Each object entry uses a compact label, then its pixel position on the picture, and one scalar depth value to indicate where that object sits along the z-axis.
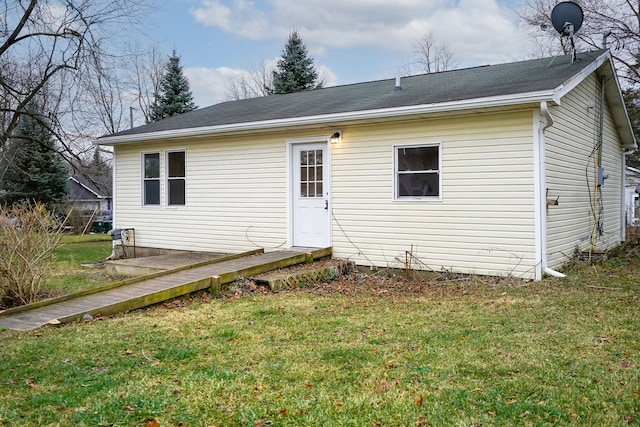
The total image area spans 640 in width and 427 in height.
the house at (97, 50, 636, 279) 7.53
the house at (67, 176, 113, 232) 27.41
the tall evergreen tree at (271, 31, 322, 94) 26.97
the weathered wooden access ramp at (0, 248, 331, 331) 5.57
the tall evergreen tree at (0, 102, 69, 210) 24.23
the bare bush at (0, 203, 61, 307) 6.21
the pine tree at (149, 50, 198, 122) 26.86
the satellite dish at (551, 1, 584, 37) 9.17
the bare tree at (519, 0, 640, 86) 16.55
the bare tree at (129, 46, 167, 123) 32.38
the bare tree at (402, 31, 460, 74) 30.34
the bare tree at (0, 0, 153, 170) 12.51
